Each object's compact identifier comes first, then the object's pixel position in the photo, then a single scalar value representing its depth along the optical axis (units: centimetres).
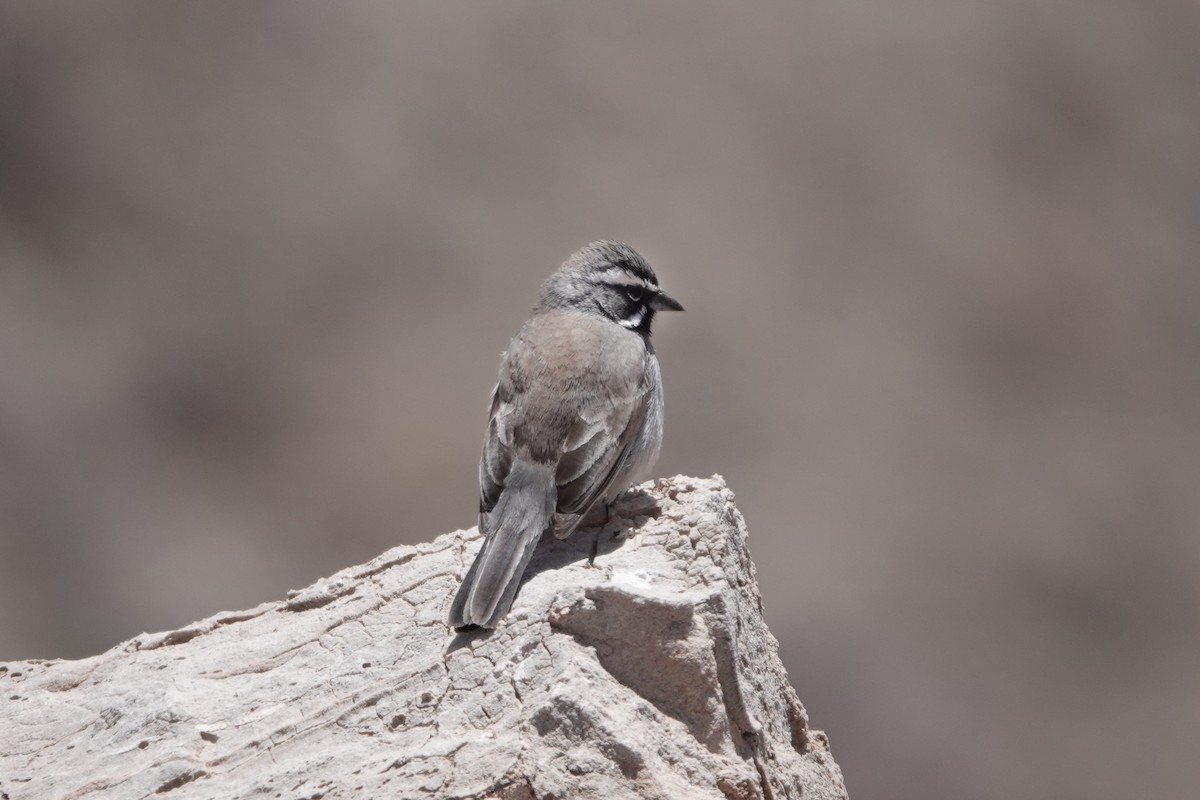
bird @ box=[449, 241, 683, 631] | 901
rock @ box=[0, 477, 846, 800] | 744
